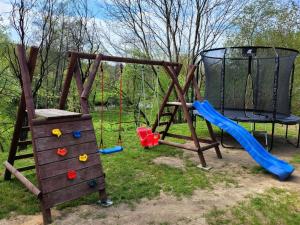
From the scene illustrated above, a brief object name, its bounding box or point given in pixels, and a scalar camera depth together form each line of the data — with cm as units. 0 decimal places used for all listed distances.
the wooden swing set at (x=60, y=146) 248
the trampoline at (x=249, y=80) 570
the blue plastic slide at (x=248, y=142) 370
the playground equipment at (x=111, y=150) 410
